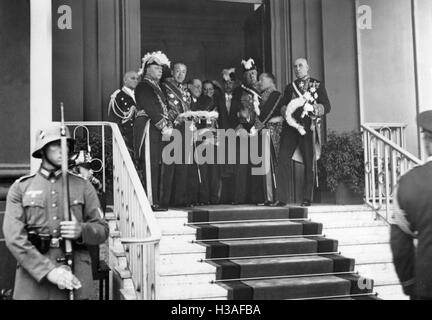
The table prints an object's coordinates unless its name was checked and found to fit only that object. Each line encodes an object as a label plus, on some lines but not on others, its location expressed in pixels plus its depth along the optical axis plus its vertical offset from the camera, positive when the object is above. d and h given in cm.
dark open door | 650 +193
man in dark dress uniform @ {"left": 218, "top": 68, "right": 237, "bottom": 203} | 602 +77
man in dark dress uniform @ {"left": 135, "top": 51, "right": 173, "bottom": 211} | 512 +59
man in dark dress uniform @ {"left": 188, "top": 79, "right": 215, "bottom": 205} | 579 +22
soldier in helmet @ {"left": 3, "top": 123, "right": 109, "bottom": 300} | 265 -18
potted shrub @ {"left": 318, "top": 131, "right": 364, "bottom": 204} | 586 +24
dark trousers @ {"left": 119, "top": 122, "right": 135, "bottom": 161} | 543 +62
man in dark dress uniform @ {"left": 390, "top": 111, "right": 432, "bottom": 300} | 253 -24
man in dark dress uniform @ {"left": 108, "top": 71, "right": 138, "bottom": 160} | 541 +84
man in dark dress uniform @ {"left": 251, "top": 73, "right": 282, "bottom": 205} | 570 +74
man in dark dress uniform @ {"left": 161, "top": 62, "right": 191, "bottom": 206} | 546 +88
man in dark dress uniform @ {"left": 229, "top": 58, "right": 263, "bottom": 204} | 581 +76
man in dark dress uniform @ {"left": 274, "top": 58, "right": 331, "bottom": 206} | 559 +59
